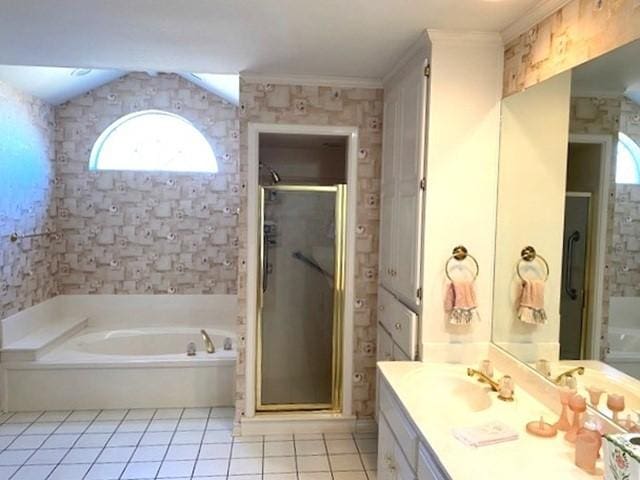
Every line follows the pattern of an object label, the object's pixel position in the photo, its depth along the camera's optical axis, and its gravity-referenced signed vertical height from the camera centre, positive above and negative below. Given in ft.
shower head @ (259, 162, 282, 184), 13.00 +1.07
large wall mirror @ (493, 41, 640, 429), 5.15 -0.14
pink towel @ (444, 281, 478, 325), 7.49 -1.28
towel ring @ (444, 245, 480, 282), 7.68 -0.59
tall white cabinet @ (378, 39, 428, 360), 7.84 +0.19
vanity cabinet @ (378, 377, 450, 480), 5.11 -2.76
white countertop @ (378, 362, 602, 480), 4.46 -2.28
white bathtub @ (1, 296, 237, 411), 11.73 -4.08
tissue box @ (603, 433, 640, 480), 3.66 -1.80
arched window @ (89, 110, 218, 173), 15.01 +2.05
